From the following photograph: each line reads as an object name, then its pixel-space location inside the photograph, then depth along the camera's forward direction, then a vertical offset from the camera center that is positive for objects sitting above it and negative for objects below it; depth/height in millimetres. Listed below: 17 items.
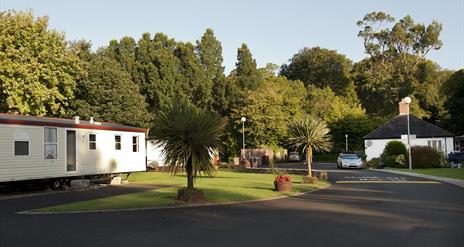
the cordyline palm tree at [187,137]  17797 +661
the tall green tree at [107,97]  40562 +4810
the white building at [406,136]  49719 +1567
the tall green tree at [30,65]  32375 +6048
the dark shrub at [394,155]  43656 -245
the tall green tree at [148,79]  59469 +9043
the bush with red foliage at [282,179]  21000 -1001
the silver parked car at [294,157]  63012 -358
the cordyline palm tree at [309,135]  26812 +969
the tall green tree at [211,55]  68688 +13542
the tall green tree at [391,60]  78562 +14570
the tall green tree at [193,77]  61569 +9888
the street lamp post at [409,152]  39194 -9
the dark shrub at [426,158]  42219 -515
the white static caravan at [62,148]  20594 +463
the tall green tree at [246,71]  63344 +10435
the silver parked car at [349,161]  44844 -704
